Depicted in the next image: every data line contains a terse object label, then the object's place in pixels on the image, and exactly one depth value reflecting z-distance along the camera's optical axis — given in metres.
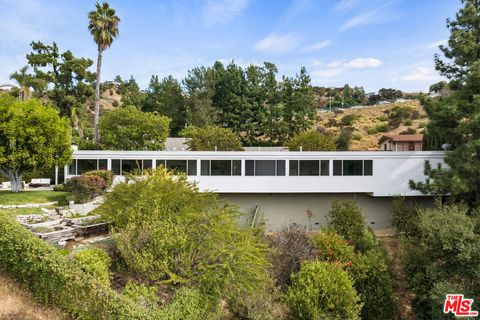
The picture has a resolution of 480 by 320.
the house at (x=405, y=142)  39.92
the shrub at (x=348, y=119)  65.41
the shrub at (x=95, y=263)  8.66
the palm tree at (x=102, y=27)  30.06
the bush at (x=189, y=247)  9.90
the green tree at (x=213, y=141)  30.22
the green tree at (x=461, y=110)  16.03
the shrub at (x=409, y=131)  53.86
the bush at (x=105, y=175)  19.61
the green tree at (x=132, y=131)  31.00
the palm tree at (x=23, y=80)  31.73
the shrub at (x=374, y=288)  13.55
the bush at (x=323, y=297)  11.41
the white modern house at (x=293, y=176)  20.36
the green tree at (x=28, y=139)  18.58
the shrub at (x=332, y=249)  14.62
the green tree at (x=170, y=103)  50.03
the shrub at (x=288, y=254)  14.01
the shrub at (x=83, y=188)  18.20
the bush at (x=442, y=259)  11.53
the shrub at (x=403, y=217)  18.12
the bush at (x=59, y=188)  21.98
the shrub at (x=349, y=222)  17.35
